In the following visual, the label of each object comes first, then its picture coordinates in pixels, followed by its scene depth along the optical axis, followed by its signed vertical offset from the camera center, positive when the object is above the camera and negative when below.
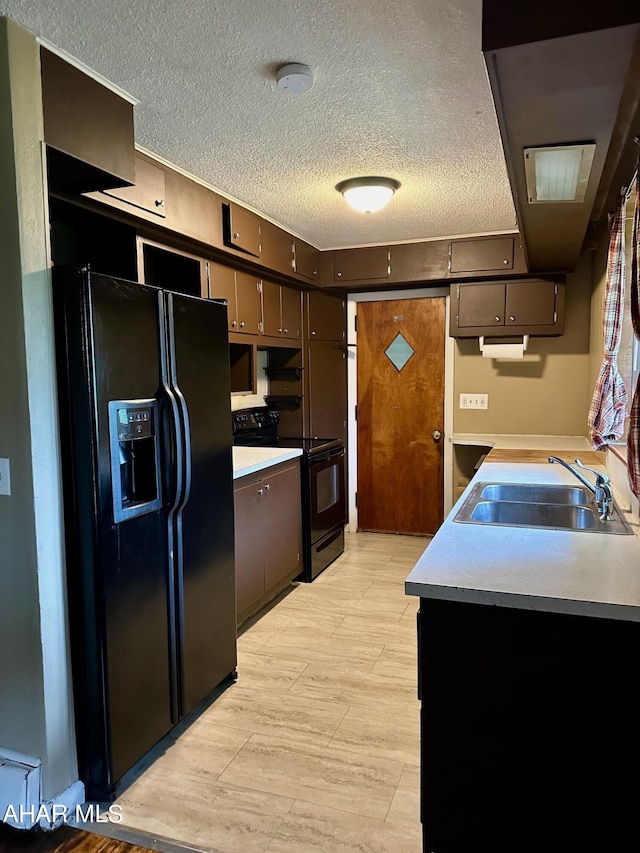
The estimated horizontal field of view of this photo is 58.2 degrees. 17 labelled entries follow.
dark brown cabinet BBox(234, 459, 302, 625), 3.06 -0.90
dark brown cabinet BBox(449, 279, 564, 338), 4.29 +0.52
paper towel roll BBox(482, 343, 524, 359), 4.49 +0.21
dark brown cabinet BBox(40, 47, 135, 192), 1.82 +0.86
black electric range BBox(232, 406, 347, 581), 3.89 -0.73
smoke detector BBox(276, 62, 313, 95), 1.90 +1.02
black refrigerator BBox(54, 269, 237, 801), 1.82 -0.44
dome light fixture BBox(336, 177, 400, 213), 3.03 +1.00
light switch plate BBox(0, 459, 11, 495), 1.78 -0.28
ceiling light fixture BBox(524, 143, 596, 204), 1.86 +0.73
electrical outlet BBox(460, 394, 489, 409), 4.81 -0.20
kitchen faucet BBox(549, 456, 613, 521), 2.03 -0.43
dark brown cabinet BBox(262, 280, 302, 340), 3.98 +0.51
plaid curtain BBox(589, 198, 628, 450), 2.54 +0.02
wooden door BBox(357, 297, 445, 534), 4.97 -0.32
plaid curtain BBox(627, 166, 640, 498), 1.70 -0.12
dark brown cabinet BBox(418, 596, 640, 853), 1.30 -0.83
